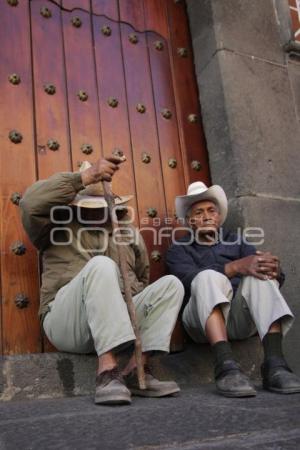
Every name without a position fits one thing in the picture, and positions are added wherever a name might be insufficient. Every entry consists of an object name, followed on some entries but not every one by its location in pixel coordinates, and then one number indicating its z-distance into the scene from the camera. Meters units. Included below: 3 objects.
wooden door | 2.33
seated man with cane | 1.75
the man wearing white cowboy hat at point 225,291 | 1.93
